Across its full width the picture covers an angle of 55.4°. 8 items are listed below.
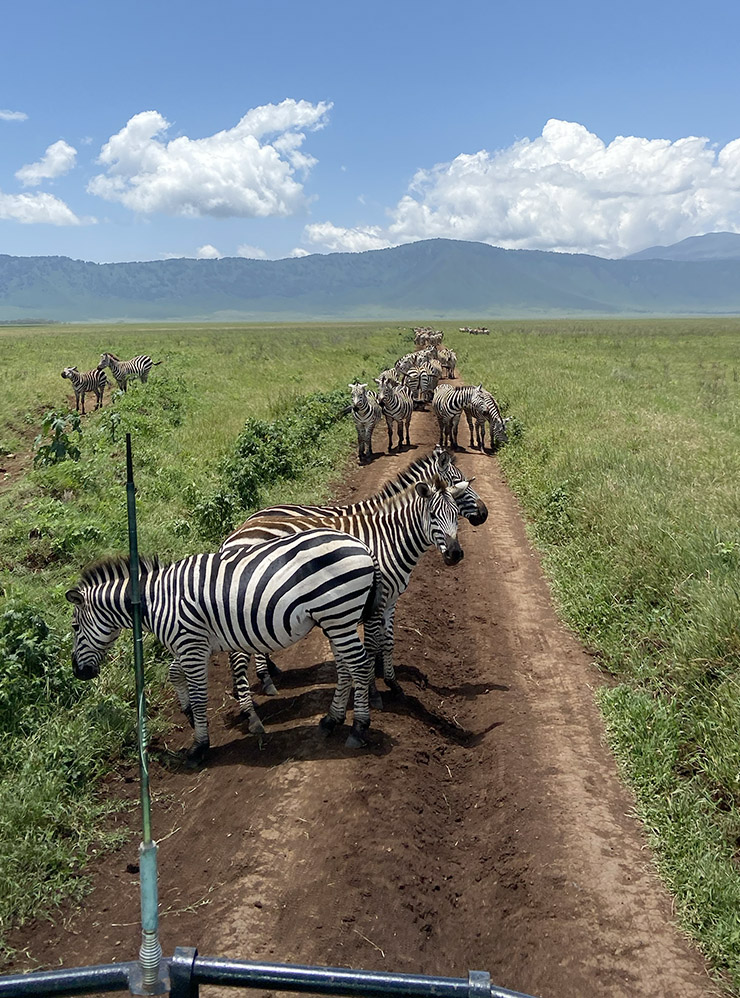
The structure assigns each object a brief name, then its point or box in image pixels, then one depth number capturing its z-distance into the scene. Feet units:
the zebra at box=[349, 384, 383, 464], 55.11
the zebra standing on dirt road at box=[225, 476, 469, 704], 22.94
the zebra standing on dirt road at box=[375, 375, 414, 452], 58.59
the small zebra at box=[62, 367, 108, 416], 74.38
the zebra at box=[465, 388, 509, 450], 58.75
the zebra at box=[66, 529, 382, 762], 19.43
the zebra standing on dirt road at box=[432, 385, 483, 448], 59.67
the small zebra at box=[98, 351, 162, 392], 85.56
